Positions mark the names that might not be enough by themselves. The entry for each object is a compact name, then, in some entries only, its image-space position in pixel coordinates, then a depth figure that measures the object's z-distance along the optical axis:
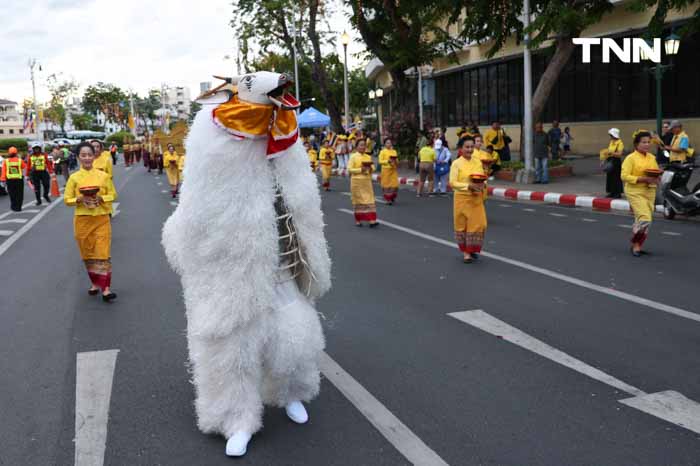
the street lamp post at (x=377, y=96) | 38.04
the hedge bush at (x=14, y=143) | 69.79
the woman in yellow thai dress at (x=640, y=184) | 9.79
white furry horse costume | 3.95
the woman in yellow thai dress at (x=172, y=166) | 22.77
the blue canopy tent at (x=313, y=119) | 34.88
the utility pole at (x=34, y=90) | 76.19
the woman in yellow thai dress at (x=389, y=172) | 16.45
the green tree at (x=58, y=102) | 100.38
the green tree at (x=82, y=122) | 117.69
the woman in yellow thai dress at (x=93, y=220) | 8.05
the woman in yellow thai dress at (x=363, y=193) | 13.75
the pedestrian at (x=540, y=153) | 20.94
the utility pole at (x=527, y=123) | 20.72
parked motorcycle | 12.95
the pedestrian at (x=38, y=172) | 22.41
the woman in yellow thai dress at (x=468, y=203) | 9.70
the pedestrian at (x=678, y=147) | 15.75
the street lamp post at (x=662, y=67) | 19.16
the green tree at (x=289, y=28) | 38.19
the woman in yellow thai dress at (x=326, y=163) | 23.06
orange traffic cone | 24.28
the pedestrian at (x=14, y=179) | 19.75
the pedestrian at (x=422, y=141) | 23.73
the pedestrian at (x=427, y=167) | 19.16
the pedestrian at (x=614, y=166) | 16.52
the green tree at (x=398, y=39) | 27.19
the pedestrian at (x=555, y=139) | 26.05
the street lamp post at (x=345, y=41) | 36.02
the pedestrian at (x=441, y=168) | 20.09
